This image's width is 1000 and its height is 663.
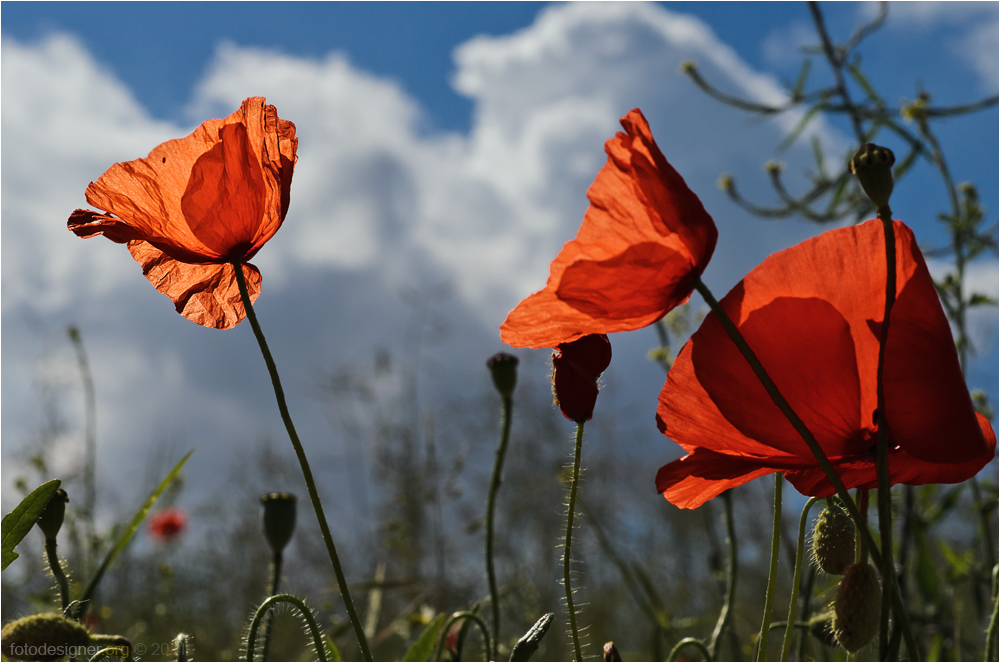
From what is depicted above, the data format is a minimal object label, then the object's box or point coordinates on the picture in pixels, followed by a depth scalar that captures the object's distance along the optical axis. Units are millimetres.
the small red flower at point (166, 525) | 2217
